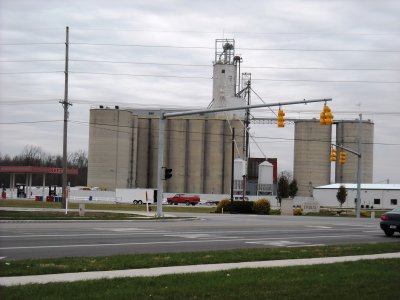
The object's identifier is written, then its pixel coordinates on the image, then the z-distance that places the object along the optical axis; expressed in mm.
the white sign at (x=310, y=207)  65500
